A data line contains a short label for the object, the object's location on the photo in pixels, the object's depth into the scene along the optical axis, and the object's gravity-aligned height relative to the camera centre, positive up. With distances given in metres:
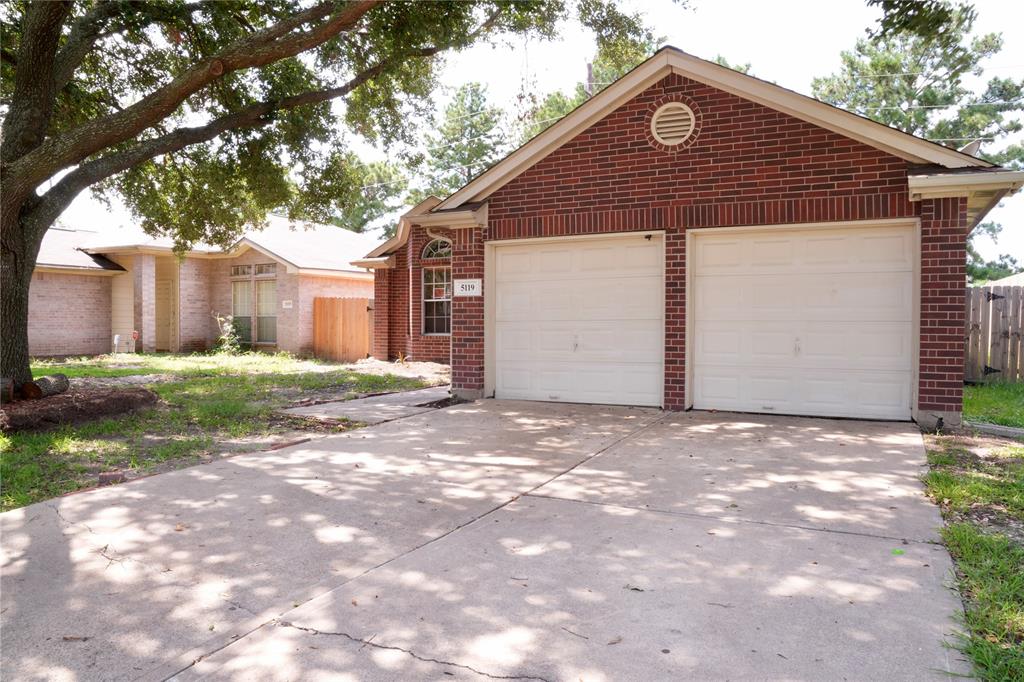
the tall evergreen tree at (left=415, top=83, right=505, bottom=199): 37.31 +9.24
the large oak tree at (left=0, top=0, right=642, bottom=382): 9.07 +3.55
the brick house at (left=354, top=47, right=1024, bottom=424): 8.37 +0.84
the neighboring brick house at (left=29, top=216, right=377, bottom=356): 21.31 +0.85
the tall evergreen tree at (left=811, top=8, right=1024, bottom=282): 25.38 +8.12
